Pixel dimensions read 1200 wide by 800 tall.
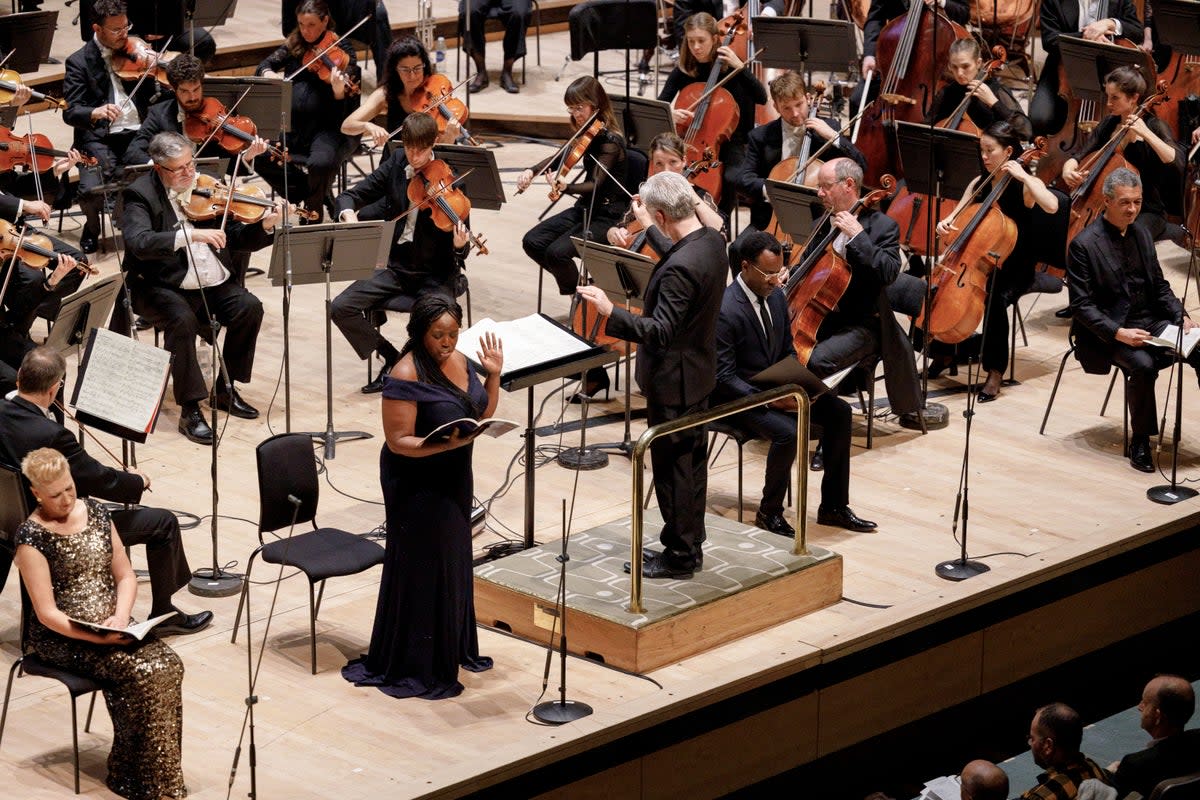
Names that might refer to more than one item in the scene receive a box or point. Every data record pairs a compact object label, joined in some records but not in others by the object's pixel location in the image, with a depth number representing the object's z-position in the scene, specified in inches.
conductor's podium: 467.5
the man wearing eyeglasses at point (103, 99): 717.3
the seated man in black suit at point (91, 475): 453.4
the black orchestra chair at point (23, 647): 401.1
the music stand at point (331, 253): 551.5
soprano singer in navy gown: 436.5
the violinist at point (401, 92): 677.3
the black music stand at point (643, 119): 676.1
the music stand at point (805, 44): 724.0
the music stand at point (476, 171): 617.9
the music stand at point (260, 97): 676.7
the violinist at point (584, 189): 649.6
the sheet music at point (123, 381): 466.9
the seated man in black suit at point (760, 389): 519.5
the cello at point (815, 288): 571.8
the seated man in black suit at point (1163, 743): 411.5
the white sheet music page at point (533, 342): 478.9
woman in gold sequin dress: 400.2
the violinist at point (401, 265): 625.6
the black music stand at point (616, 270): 521.3
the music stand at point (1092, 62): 673.0
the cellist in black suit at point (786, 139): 670.5
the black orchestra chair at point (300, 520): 455.2
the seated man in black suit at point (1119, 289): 593.0
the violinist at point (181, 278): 594.5
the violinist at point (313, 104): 734.5
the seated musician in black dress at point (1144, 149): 658.8
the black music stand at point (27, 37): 697.0
